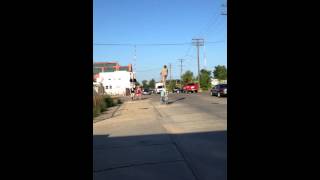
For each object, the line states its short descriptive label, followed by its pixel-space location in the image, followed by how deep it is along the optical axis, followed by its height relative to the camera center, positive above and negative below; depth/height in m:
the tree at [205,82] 50.95 +1.70
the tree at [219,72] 60.78 +4.89
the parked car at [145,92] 47.00 -0.50
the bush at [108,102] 18.87 -1.02
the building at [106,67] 62.33 +6.19
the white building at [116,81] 46.89 +1.70
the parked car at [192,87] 38.39 +0.41
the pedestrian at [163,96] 18.92 -0.52
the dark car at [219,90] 22.27 -0.05
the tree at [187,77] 66.64 +3.83
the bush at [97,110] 13.72 -1.27
